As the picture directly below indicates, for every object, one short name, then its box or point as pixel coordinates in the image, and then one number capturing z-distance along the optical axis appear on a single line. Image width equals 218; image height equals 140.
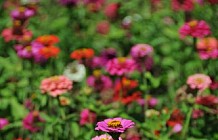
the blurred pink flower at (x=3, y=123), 3.08
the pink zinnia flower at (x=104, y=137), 1.85
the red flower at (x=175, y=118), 2.88
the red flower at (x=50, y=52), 3.39
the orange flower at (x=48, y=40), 3.50
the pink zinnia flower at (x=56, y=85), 2.81
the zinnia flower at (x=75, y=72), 3.52
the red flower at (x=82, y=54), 3.50
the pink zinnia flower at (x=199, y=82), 2.74
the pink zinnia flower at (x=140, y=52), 3.27
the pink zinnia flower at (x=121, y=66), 3.17
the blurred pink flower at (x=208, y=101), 2.90
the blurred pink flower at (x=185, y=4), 3.98
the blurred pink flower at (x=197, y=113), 2.97
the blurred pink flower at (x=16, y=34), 3.49
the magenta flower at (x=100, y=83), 3.52
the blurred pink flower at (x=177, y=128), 2.76
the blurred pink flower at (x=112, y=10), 4.54
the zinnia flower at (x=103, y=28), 4.45
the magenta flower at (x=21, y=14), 3.59
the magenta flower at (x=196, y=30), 3.19
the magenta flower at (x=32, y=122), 2.97
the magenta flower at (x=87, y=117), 2.85
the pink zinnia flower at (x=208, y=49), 3.23
